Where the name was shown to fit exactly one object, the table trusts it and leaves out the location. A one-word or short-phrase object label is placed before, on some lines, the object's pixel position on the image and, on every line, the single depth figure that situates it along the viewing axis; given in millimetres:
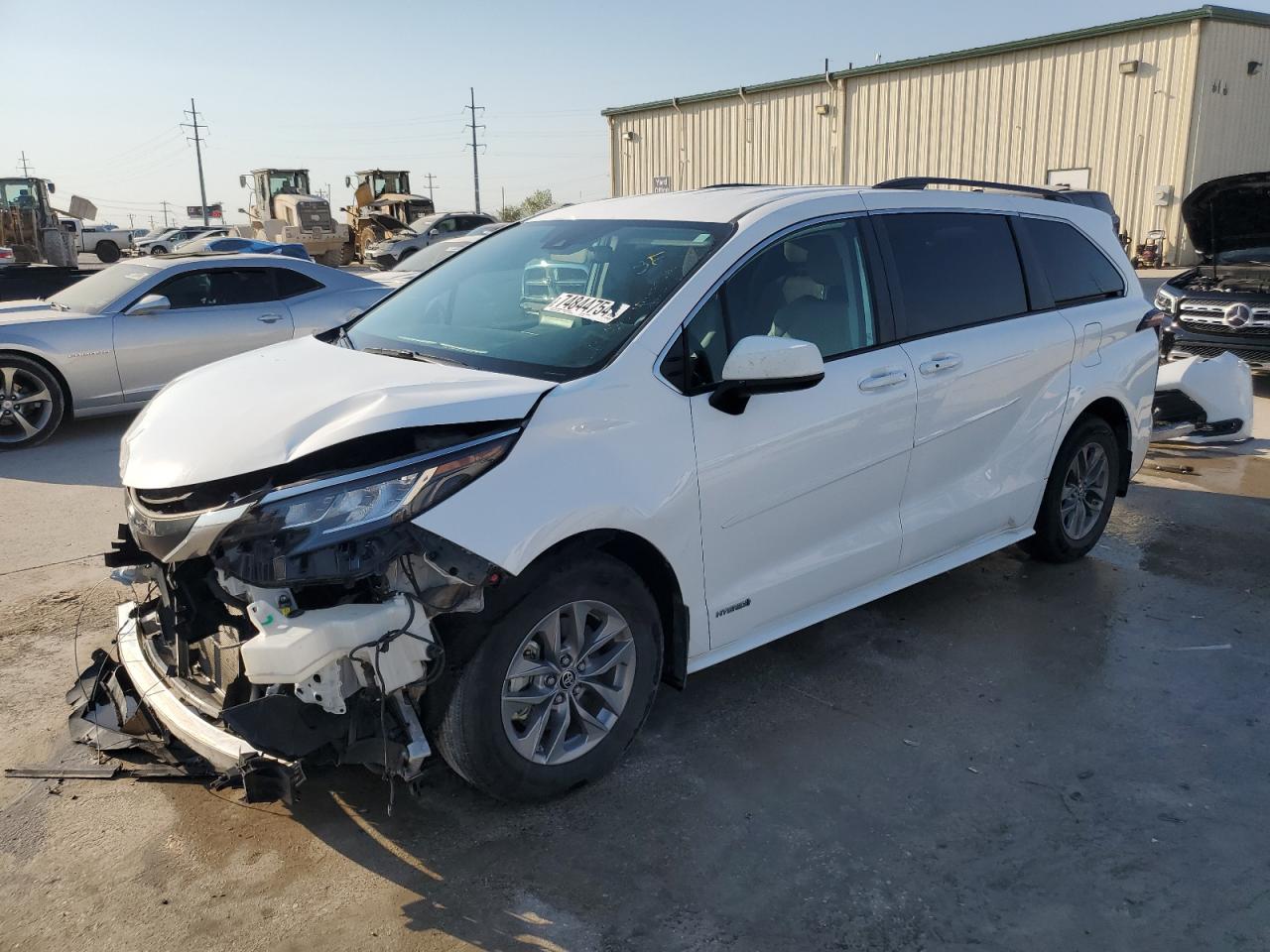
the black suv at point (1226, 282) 9695
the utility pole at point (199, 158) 83375
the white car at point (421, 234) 31828
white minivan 2762
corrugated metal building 24094
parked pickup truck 47000
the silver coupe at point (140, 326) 8320
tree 60594
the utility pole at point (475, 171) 76250
